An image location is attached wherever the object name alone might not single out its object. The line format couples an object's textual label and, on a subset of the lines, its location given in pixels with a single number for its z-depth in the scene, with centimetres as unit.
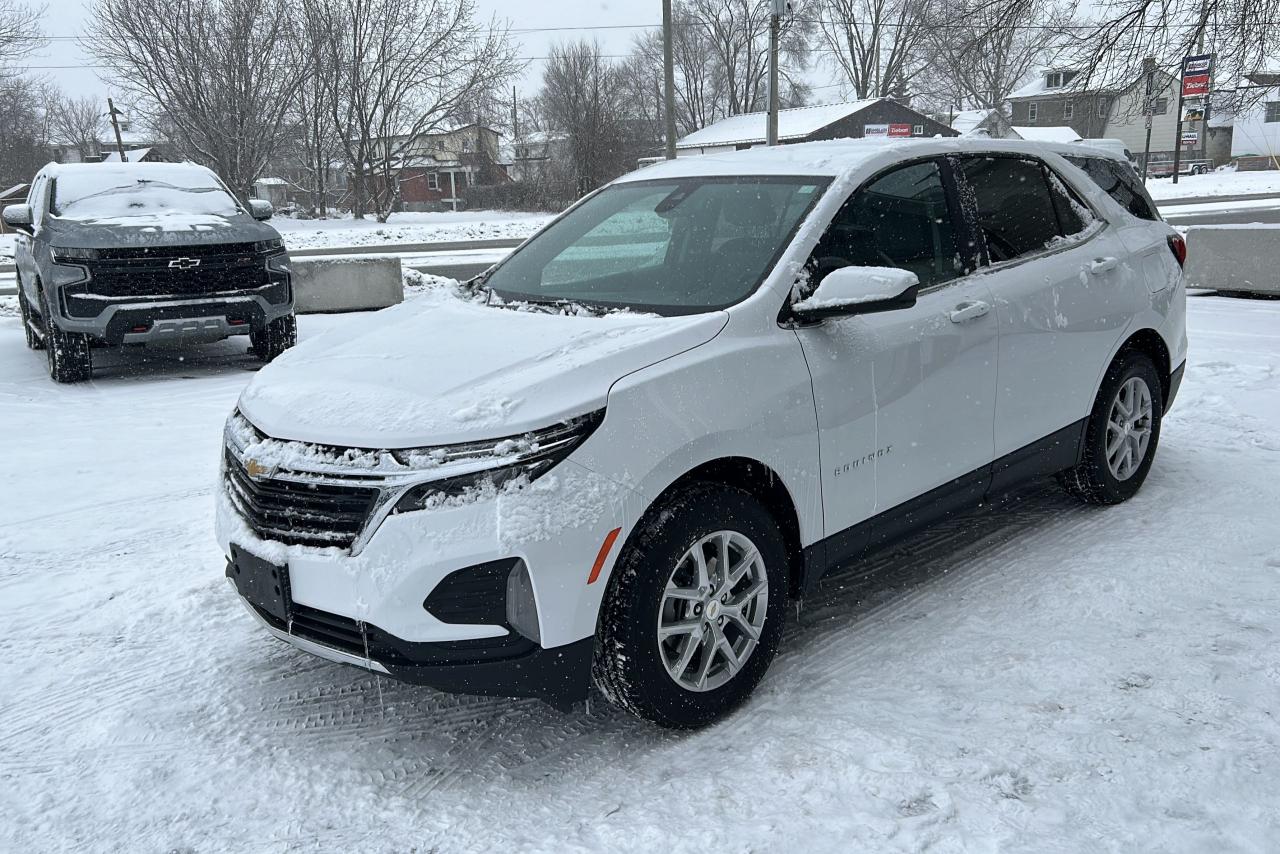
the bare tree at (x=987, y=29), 1265
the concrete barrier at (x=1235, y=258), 1112
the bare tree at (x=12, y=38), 2395
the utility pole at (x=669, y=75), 2091
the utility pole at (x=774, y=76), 1989
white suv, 259
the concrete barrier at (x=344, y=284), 1218
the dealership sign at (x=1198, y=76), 1415
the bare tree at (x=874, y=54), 5719
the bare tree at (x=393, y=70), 3262
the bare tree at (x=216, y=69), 2803
